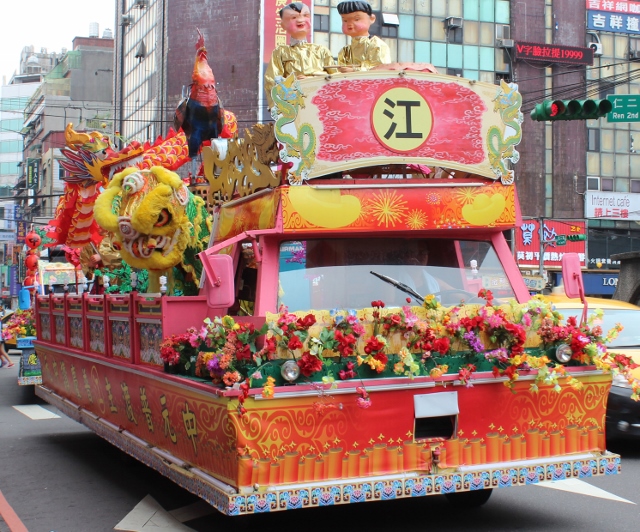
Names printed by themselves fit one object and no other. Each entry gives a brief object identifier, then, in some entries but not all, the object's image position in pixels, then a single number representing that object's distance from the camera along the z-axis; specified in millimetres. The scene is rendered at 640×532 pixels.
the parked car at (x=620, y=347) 9703
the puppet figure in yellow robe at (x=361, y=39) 8312
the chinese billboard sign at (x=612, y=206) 46188
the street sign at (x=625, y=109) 18094
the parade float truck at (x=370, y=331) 5852
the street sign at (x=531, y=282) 19491
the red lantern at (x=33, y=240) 16516
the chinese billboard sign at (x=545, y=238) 44031
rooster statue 11016
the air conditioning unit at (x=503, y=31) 44406
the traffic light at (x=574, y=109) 16000
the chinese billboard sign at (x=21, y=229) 59906
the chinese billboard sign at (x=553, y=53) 43875
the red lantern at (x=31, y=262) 16688
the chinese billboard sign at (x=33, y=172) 72500
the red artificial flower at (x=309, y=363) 5715
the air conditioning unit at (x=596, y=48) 45562
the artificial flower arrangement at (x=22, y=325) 17766
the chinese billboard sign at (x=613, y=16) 46000
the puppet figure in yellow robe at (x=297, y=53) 8014
